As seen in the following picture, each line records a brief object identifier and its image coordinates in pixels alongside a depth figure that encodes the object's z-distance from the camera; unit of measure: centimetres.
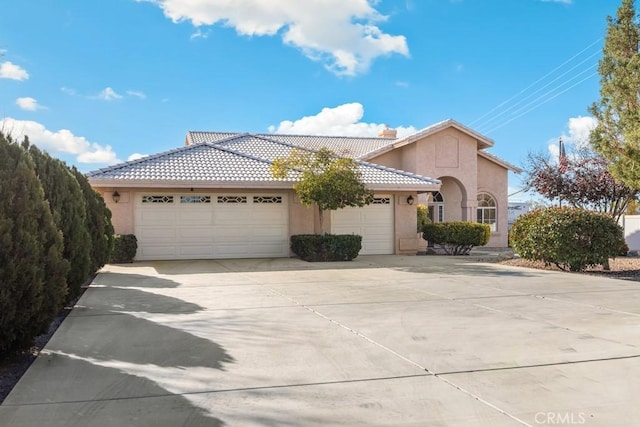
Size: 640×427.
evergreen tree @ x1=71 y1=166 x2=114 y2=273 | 1102
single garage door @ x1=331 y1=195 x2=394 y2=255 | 1916
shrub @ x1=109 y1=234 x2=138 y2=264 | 1622
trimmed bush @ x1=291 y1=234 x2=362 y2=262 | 1684
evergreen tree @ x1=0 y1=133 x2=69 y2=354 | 488
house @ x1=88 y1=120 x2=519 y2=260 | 1708
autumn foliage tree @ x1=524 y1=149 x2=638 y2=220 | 2341
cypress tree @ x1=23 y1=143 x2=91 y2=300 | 744
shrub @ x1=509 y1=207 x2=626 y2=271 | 1310
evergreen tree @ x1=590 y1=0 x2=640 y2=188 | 1358
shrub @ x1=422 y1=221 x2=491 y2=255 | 2031
